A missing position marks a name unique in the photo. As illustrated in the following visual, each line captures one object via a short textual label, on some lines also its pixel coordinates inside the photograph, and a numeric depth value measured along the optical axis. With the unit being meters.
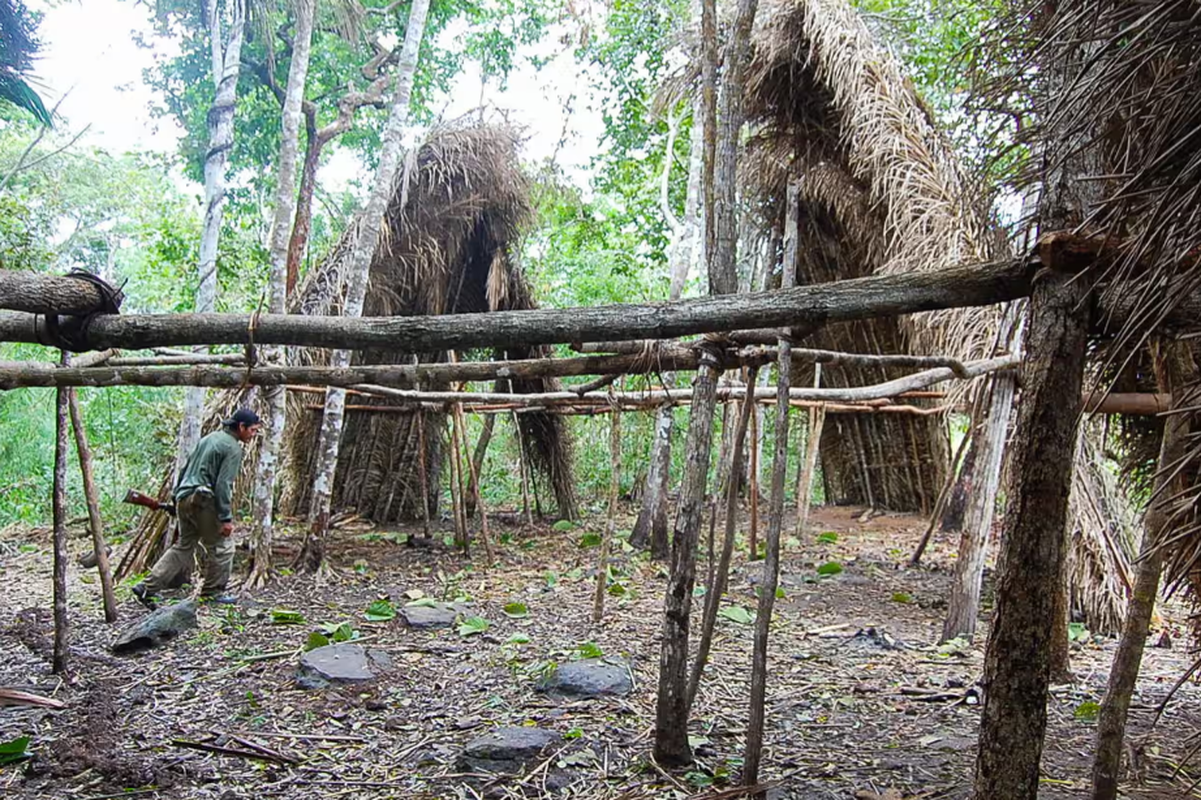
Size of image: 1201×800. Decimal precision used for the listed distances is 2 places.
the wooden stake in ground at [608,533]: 5.57
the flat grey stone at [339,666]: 4.36
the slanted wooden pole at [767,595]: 2.73
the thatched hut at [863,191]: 6.45
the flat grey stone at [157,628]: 4.83
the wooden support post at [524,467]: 9.52
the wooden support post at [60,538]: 4.34
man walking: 6.05
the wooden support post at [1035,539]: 1.96
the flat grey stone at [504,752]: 3.29
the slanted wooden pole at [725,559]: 3.15
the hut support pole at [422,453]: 8.11
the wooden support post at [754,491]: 5.41
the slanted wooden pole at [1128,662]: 2.51
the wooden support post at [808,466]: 8.16
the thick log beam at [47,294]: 2.25
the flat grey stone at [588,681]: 4.14
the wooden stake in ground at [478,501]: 7.77
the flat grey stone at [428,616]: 5.59
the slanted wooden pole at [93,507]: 4.60
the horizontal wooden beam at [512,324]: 2.36
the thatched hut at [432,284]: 9.11
